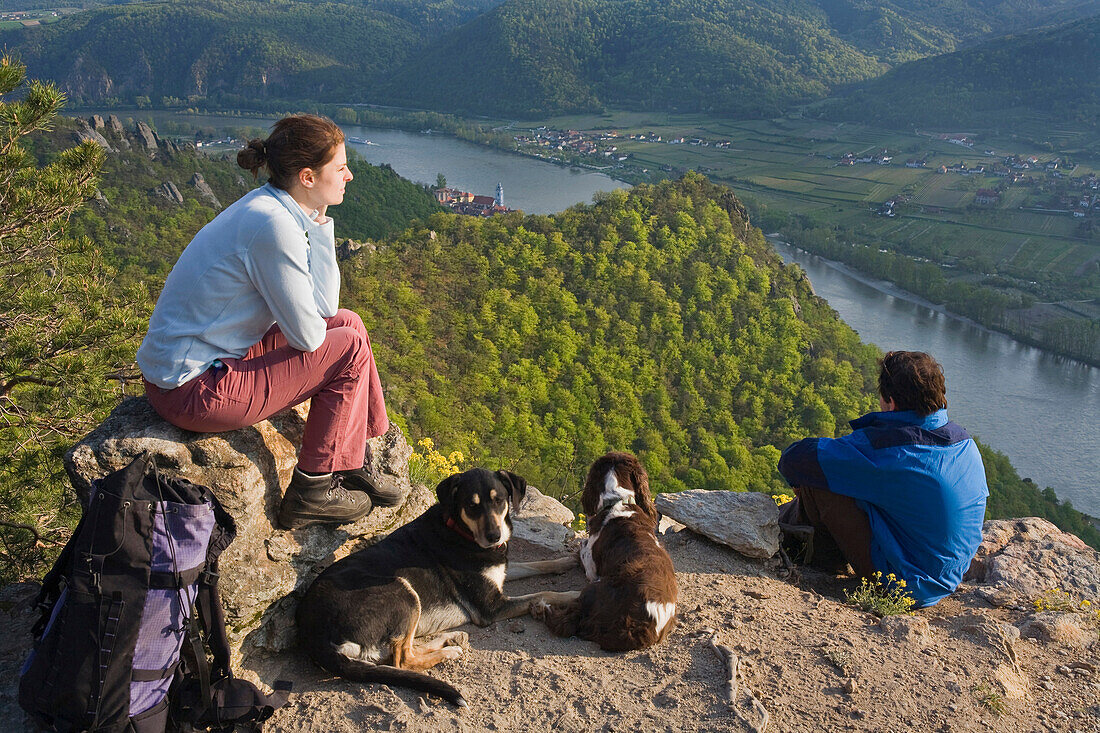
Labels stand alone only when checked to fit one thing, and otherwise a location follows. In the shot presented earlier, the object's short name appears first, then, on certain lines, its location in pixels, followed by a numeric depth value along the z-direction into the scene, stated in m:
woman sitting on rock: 3.51
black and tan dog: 3.90
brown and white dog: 4.25
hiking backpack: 3.06
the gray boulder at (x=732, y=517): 5.57
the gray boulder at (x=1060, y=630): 4.77
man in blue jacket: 4.72
